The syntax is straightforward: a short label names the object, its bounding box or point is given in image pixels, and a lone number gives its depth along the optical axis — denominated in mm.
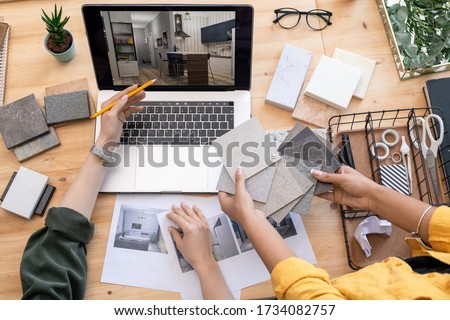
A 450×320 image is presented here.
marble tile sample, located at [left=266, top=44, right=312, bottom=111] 1049
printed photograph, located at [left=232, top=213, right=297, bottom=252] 953
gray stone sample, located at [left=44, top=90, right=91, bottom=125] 1035
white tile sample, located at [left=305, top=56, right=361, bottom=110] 1039
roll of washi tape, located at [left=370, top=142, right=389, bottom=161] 996
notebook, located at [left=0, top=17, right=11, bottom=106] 1079
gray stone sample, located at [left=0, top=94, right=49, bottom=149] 1015
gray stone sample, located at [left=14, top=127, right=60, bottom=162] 1012
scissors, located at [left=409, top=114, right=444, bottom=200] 975
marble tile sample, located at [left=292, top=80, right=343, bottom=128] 1041
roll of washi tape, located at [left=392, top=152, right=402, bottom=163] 997
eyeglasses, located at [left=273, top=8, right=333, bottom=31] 1124
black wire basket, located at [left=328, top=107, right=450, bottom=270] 965
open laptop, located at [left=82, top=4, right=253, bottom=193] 936
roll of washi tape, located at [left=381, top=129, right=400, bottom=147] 1007
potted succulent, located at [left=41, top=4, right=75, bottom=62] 1051
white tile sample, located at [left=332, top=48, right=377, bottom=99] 1076
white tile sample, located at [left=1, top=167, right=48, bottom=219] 961
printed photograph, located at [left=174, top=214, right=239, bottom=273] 947
